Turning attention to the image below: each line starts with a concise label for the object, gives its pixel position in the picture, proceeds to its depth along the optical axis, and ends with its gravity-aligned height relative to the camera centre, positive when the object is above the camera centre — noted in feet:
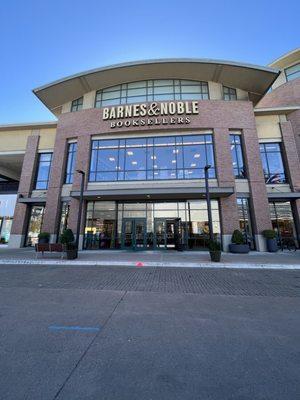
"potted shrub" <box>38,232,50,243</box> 56.65 +1.58
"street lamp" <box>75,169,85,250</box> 44.83 +7.28
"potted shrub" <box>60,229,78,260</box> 41.91 -0.38
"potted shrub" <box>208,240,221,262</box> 38.70 -1.36
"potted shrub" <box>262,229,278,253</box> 52.65 +0.65
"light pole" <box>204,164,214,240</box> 40.29 +5.95
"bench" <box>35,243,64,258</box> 42.92 -0.80
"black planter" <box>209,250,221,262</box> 38.68 -2.25
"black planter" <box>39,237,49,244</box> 56.70 +0.80
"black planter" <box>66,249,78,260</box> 41.83 -2.12
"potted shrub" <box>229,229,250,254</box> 50.55 -0.11
